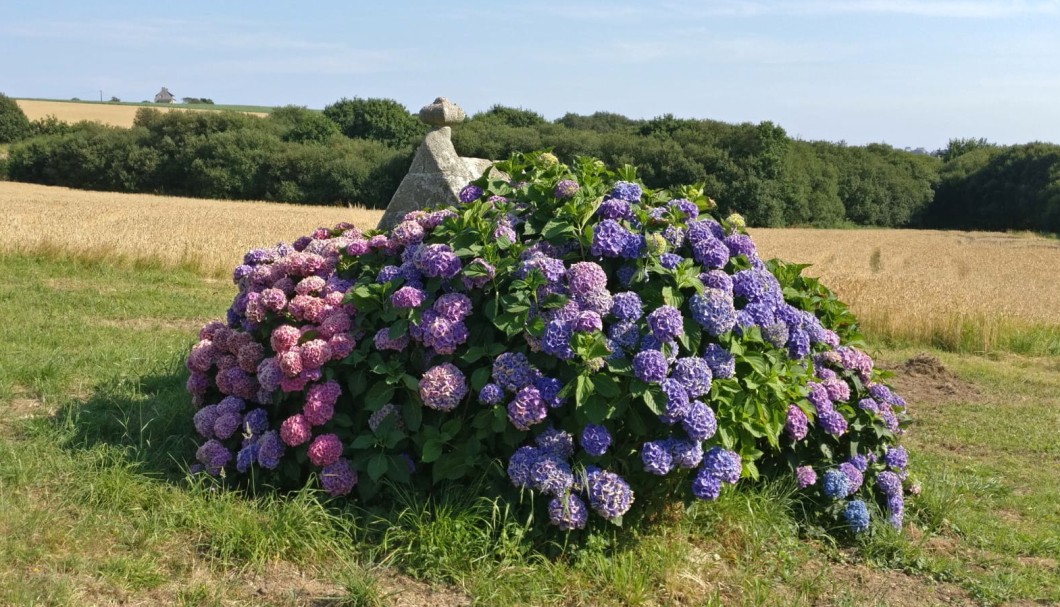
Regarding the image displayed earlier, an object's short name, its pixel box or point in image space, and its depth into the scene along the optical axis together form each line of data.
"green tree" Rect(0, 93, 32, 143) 58.41
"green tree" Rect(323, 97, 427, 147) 58.41
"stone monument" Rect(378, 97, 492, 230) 7.50
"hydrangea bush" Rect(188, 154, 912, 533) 3.86
